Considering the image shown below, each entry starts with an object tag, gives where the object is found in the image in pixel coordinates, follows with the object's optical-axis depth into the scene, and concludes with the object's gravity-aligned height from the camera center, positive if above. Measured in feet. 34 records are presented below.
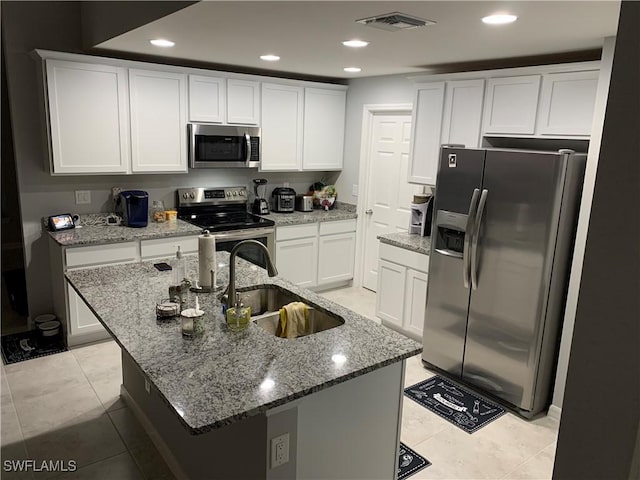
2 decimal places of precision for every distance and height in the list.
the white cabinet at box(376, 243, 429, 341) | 13.30 -3.82
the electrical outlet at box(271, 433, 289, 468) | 5.78 -3.52
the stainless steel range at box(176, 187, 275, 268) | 14.89 -2.37
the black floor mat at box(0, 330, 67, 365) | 12.50 -5.43
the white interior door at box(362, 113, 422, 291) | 16.63 -1.24
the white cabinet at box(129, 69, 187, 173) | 13.65 +0.54
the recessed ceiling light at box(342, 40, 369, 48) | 9.98 +2.11
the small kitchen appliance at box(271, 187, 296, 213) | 17.53 -1.91
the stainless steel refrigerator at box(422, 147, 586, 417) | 9.74 -2.31
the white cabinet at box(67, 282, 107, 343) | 12.57 -4.66
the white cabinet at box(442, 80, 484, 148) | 12.36 +0.99
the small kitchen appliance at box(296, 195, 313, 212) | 17.98 -2.05
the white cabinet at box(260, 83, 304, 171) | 16.22 +0.59
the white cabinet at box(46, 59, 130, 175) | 12.44 +0.51
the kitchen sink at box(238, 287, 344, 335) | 7.97 -2.77
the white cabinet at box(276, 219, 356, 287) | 16.49 -3.63
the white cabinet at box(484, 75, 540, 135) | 11.19 +1.12
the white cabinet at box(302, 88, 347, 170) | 17.24 +0.64
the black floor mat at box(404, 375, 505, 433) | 10.40 -5.48
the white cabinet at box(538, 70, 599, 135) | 10.16 +1.11
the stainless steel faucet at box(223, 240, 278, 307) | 7.13 -1.83
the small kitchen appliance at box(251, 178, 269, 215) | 17.12 -1.88
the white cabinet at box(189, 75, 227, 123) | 14.53 +1.26
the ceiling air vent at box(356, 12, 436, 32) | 7.72 +2.03
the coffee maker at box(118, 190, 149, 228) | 13.75 -1.89
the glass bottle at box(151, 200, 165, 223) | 14.89 -2.14
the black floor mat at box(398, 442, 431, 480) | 8.73 -5.56
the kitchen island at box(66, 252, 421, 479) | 5.57 -2.72
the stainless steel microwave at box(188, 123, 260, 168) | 14.83 -0.10
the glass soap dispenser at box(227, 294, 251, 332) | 7.07 -2.45
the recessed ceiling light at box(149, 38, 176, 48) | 10.77 +2.14
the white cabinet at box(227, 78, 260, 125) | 15.29 +1.28
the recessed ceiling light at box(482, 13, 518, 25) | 7.54 +2.05
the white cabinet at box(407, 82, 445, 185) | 13.35 +0.47
